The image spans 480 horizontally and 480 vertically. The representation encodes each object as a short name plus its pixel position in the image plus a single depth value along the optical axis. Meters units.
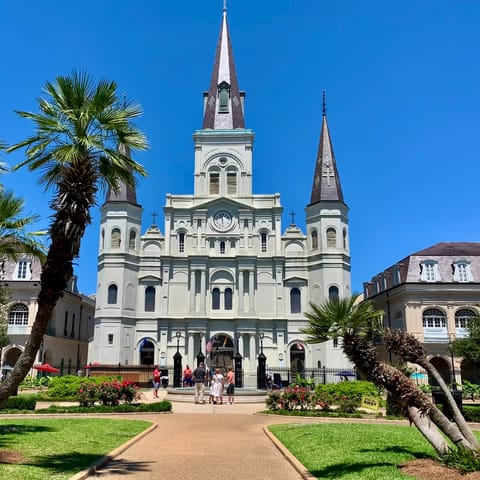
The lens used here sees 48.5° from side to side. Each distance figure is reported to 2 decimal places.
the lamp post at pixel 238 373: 40.30
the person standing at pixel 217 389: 26.25
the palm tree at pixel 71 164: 10.72
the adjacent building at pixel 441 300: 43.25
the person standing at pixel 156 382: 31.28
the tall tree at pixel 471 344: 33.12
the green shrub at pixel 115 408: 21.11
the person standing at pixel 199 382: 26.92
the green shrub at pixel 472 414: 20.08
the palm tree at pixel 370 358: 9.84
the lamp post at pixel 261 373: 36.31
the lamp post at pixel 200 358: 37.38
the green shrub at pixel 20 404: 21.62
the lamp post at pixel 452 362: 38.46
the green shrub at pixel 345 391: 23.05
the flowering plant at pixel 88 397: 22.61
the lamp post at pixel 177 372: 37.44
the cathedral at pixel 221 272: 49.81
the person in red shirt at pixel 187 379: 39.09
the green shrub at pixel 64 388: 26.95
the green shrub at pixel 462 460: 9.02
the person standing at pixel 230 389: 26.95
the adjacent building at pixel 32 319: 45.28
